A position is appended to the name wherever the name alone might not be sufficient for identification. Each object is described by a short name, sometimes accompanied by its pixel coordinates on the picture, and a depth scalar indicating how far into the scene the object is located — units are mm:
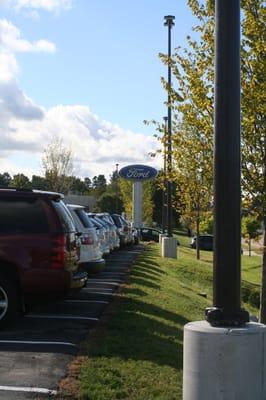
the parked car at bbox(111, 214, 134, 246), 28288
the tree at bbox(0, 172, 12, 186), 120688
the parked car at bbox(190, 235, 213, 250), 55459
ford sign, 45750
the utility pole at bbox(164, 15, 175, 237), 27978
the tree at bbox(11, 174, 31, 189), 70112
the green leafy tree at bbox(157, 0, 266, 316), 11266
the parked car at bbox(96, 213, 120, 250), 21750
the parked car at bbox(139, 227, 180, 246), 53450
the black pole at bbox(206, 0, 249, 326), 4945
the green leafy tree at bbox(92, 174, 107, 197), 179500
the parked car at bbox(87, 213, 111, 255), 18688
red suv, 9016
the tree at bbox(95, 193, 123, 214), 104169
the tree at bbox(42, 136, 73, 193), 49312
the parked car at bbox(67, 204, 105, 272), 13348
